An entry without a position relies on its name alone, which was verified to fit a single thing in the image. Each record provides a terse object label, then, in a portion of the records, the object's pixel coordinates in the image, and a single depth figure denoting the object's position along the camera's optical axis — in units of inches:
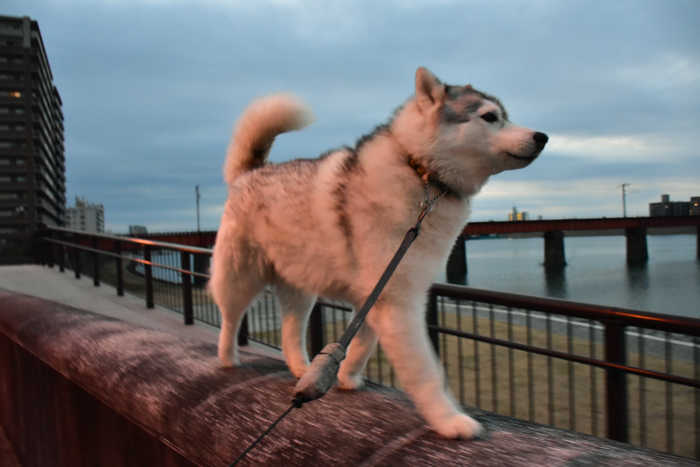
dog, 62.1
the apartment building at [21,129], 2994.6
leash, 42.3
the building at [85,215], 6245.1
